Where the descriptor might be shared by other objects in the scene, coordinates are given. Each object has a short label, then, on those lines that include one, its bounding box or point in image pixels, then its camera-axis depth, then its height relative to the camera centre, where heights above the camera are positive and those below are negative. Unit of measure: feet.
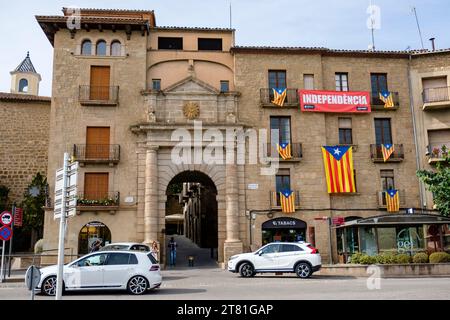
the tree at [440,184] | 89.10 +10.77
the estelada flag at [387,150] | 97.46 +19.35
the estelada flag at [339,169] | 94.99 +15.12
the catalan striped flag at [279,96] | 96.99 +31.31
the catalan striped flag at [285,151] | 94.79 +18.96
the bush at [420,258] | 71.94 -3.15
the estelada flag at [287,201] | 92.53 +8.20
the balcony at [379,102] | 100.22 +30.69
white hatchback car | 46.52 -3.07
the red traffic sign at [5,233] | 63.03 +1.83
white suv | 65.57 -2.80
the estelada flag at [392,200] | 95.15 +8.24
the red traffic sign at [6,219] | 64.54 +3.89
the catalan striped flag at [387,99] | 99.96 +31.18
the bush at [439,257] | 71.15 -3.05
